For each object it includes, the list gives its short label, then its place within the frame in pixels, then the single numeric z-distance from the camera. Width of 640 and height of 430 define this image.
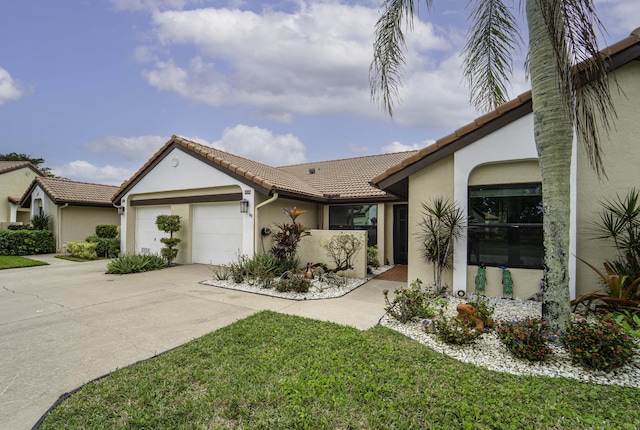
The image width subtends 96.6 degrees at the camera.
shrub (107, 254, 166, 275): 10.54
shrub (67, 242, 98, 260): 14.51
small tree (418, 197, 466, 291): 7.26
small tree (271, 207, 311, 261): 9.52
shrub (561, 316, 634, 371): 3.57
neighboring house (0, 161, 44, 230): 21.88
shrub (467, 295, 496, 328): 4.98
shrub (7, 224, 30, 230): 17.70
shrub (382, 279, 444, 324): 5.57
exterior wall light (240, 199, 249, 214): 10.57
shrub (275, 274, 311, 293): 7.82
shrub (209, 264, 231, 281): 9.30
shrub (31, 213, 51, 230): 17.20
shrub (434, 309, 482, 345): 4.39
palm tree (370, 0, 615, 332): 3.76
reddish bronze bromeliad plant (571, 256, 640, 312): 5.10
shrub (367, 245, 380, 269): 11.24
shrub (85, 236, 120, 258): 15.16
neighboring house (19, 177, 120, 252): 17.14
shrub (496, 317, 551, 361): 3.86
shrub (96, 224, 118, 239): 16.08
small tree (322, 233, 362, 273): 9.67
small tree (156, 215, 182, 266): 11.85
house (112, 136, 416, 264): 10.90
